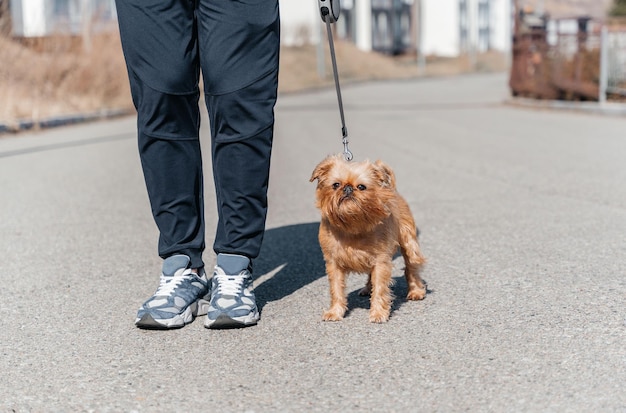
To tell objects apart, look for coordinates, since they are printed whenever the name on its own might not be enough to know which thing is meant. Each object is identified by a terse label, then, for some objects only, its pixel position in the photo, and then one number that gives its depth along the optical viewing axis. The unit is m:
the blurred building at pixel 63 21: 16.88
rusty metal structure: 16.73
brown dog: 3.27
